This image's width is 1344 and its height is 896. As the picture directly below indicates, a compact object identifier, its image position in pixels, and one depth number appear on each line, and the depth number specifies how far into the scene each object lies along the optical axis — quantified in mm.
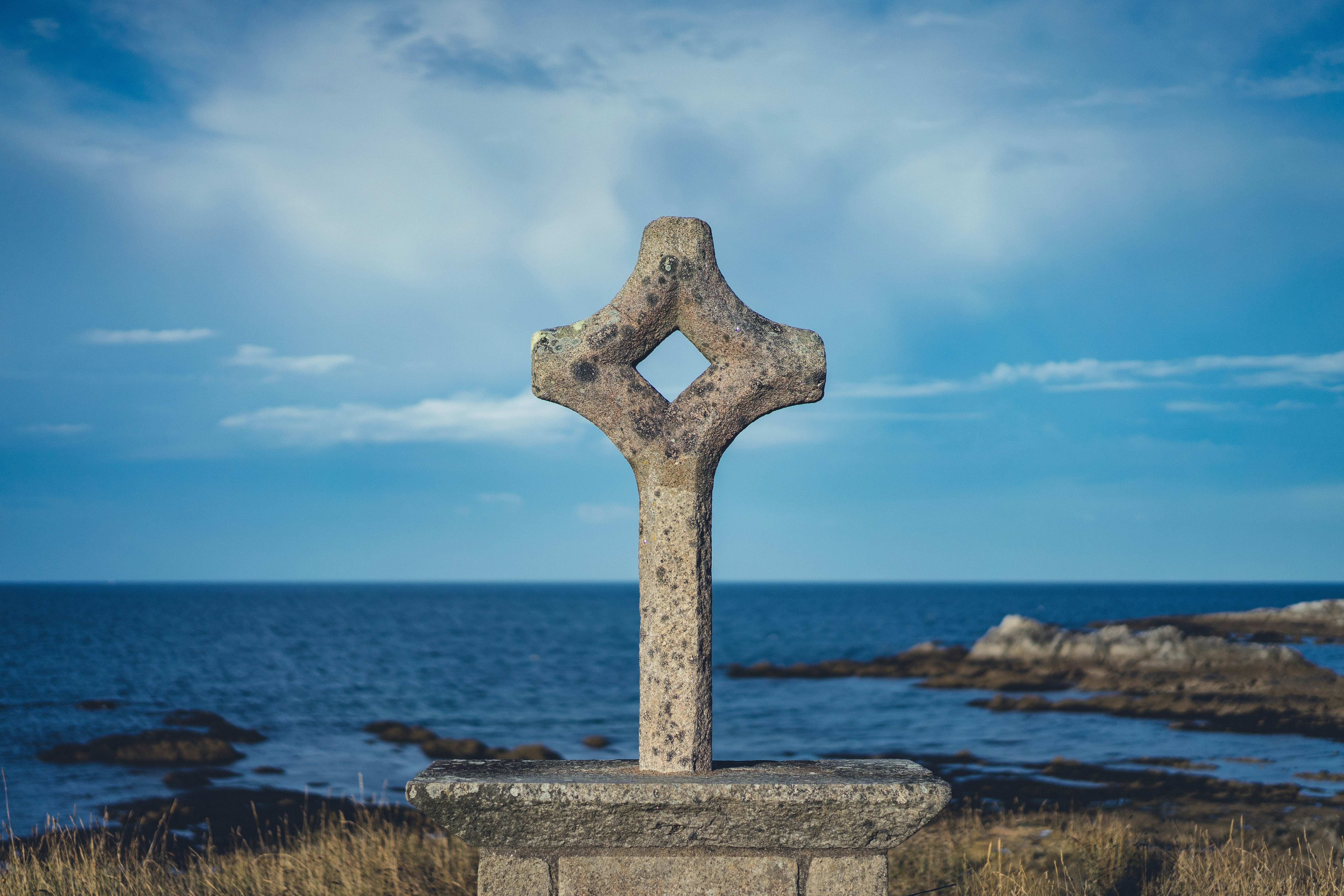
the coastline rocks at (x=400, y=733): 24578
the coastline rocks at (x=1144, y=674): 23062
